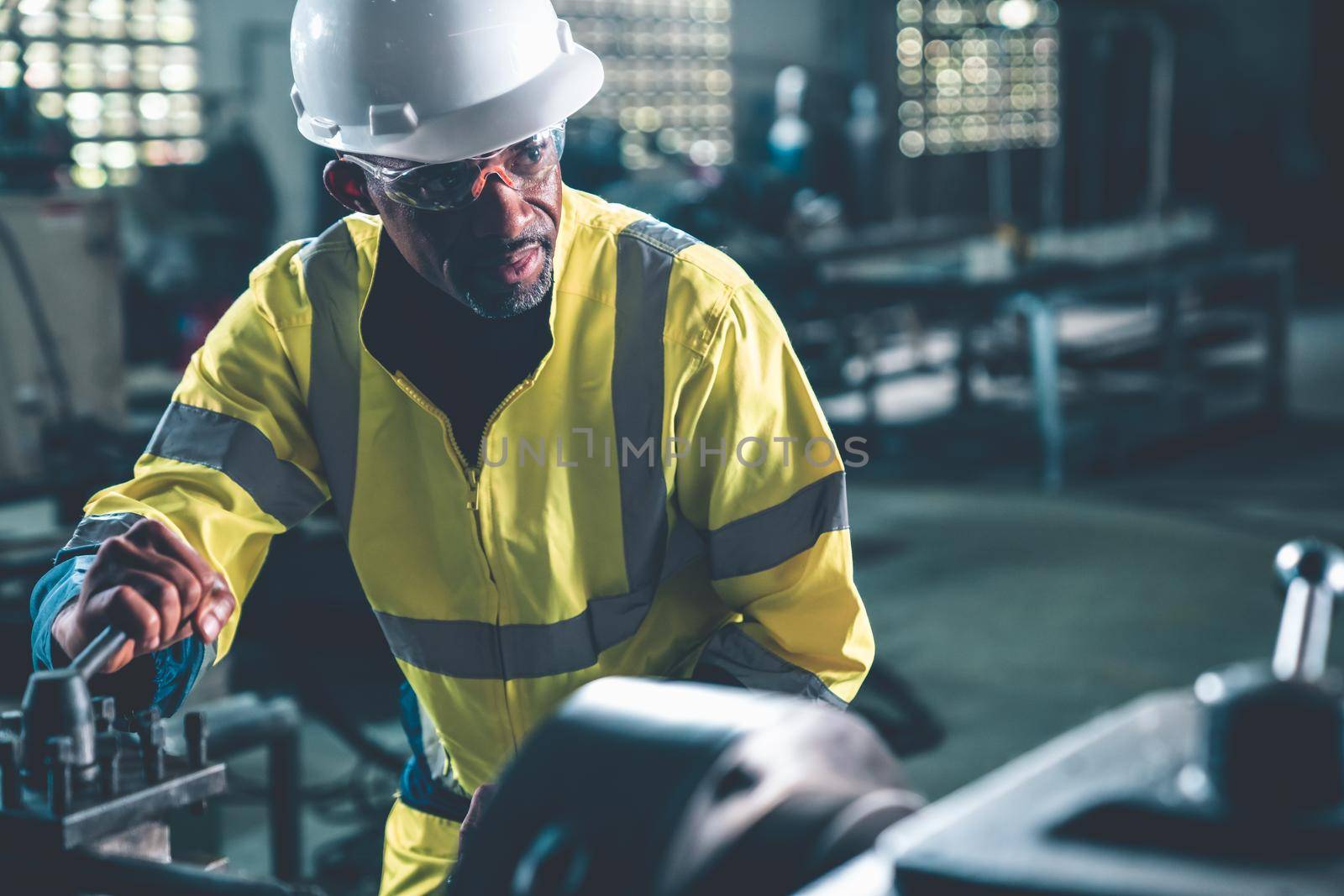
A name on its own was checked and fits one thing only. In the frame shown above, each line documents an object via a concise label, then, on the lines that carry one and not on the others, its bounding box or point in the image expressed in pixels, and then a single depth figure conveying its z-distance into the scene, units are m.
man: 1.33
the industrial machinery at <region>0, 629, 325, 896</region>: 0.78
